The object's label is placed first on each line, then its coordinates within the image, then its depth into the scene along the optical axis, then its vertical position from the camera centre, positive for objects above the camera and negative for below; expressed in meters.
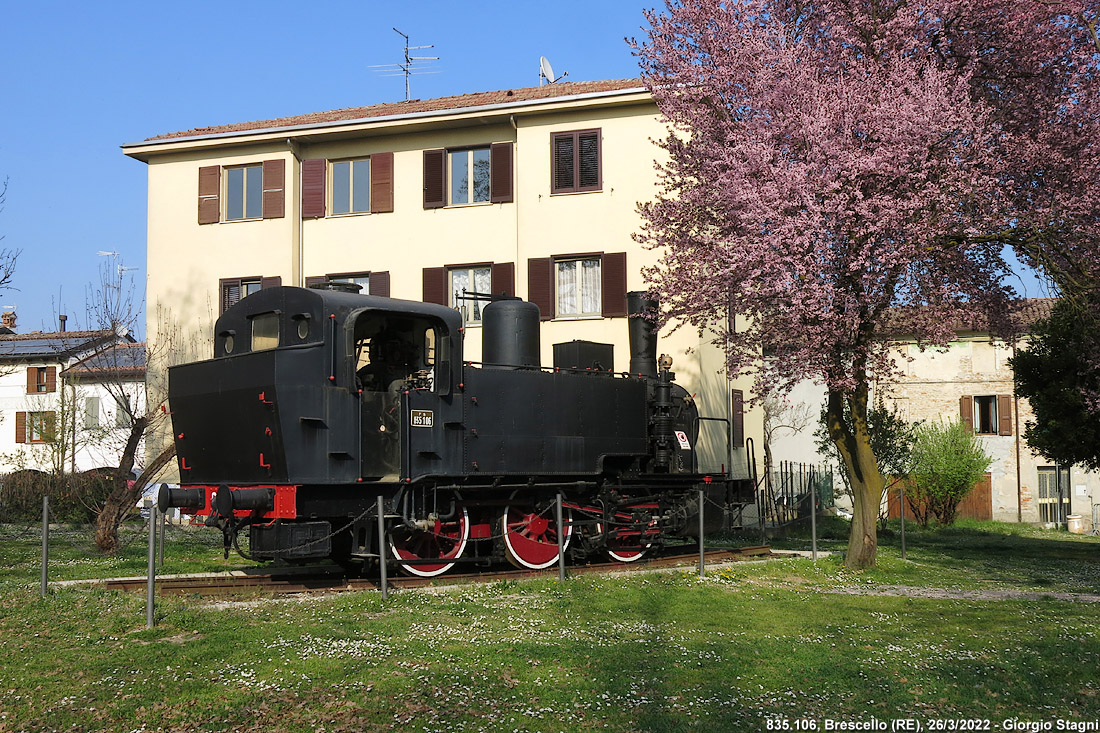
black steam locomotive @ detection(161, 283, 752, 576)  12.19 +0.07
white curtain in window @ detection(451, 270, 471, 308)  25.77 +4.10
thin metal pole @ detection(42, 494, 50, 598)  11.72 -1.10
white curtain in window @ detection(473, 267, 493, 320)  25.61 +4.10
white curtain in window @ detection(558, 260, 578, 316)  24.73 +3.75
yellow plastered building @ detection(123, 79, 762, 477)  24.44 +5.91
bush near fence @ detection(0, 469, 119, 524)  27.03 -1.29
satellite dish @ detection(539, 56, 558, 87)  29.97 +10.98
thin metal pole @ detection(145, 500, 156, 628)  9.64 -1.36
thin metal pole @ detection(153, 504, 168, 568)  10.98 -1.03
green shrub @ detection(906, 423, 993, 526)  33.62 -1.04
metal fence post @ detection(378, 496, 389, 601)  11.60 -1.31
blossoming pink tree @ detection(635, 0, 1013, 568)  13.93 +3.53
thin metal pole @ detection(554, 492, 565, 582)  13.27 -1.49
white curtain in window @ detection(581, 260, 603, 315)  24.58 +3.73
